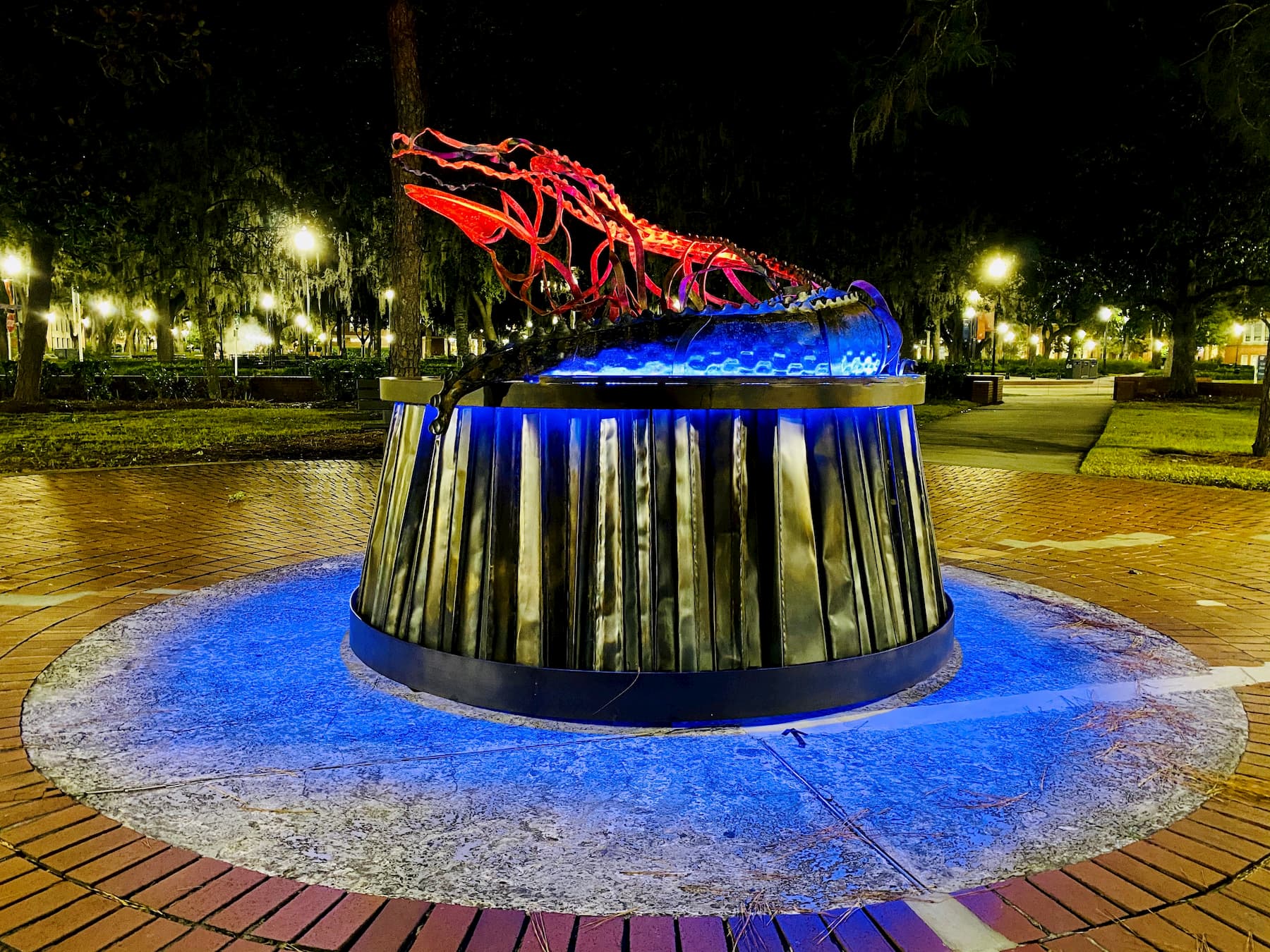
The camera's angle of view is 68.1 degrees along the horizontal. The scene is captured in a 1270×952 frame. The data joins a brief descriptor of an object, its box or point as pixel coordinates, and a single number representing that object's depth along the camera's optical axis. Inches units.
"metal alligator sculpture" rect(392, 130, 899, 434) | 145.5
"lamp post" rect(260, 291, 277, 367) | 1430.9
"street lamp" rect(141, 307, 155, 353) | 1810.0
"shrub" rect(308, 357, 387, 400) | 1026.3
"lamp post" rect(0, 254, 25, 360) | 1005.2
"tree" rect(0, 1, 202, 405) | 486.3
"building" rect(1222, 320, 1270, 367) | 3602.4
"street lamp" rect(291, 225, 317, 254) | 708.0
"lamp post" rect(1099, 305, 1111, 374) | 2007.3
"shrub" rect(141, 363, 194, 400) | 1000.9
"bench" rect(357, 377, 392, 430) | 739.4
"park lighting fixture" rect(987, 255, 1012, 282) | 794.8
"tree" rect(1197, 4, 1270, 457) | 439.5
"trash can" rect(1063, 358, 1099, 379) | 2113.7
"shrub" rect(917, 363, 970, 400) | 1134.4
